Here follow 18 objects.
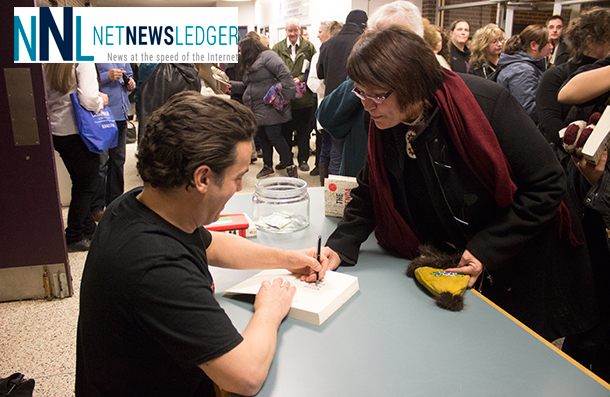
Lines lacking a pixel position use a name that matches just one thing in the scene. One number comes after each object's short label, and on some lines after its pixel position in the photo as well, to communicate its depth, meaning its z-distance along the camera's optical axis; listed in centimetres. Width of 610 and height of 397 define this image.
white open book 110
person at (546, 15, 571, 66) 520
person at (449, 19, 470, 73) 464
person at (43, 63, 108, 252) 290
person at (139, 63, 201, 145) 434
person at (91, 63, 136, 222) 349
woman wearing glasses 123
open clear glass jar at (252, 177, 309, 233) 176
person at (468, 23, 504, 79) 405
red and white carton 162
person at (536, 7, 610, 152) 213
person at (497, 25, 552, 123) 327
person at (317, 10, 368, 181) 353
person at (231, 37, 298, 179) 474
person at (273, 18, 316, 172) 555
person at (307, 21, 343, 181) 454
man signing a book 83
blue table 88
